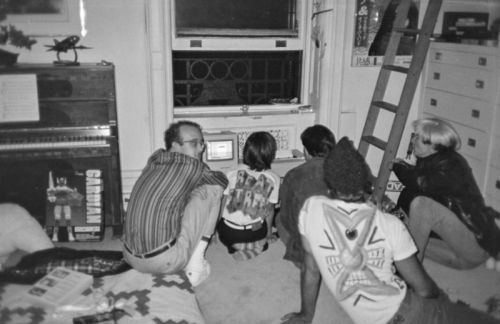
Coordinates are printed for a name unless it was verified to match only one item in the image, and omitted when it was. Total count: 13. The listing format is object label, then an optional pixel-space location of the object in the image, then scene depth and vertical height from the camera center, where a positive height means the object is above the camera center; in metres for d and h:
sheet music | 3.10 -0.29
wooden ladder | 3.26 -0.24
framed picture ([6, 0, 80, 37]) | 3.25 +0.21
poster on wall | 3.77 +0.19
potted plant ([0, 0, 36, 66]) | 3.16 +0.07
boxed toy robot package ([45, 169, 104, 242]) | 3.27 -0.98
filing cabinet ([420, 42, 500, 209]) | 3.29 -0.32
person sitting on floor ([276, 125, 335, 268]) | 2.78 -0.71
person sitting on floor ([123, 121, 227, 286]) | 2.52 -0.82
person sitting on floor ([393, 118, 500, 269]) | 2.81 -0.81
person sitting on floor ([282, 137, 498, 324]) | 1.81 -0.72
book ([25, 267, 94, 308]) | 2.06 -0.98
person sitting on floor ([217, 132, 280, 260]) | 3.05 -0.86
